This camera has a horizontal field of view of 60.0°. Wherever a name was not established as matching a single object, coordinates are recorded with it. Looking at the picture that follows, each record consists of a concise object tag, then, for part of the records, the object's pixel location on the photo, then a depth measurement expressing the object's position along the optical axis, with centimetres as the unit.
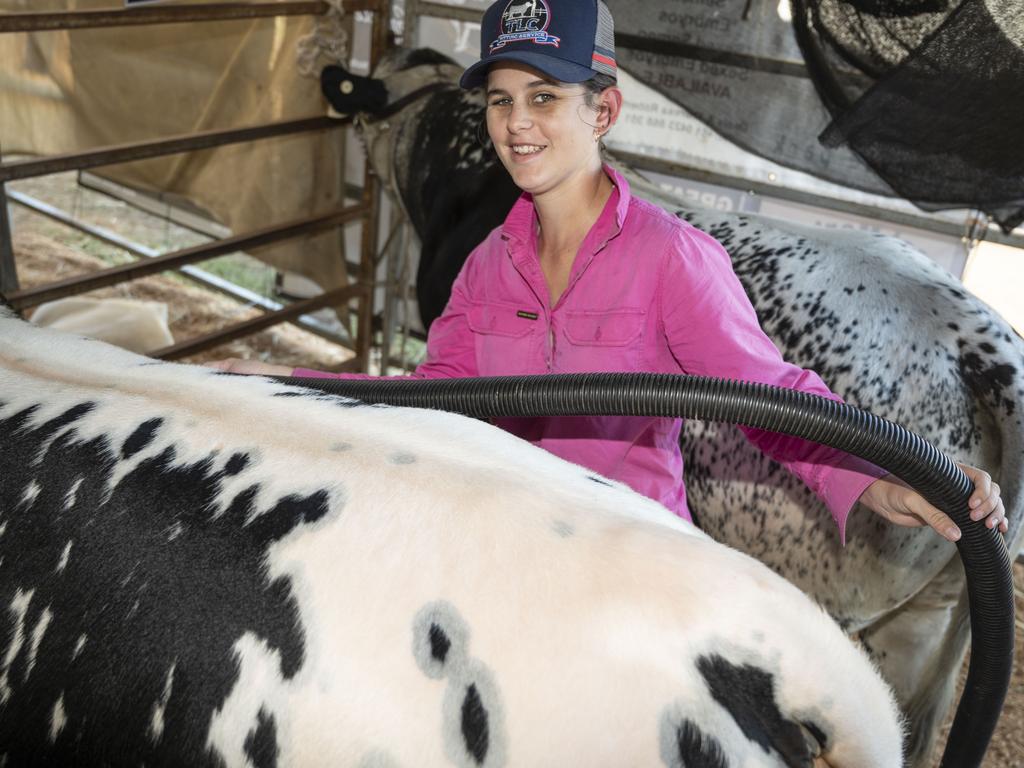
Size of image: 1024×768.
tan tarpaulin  381
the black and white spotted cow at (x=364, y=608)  75
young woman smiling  139
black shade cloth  256
